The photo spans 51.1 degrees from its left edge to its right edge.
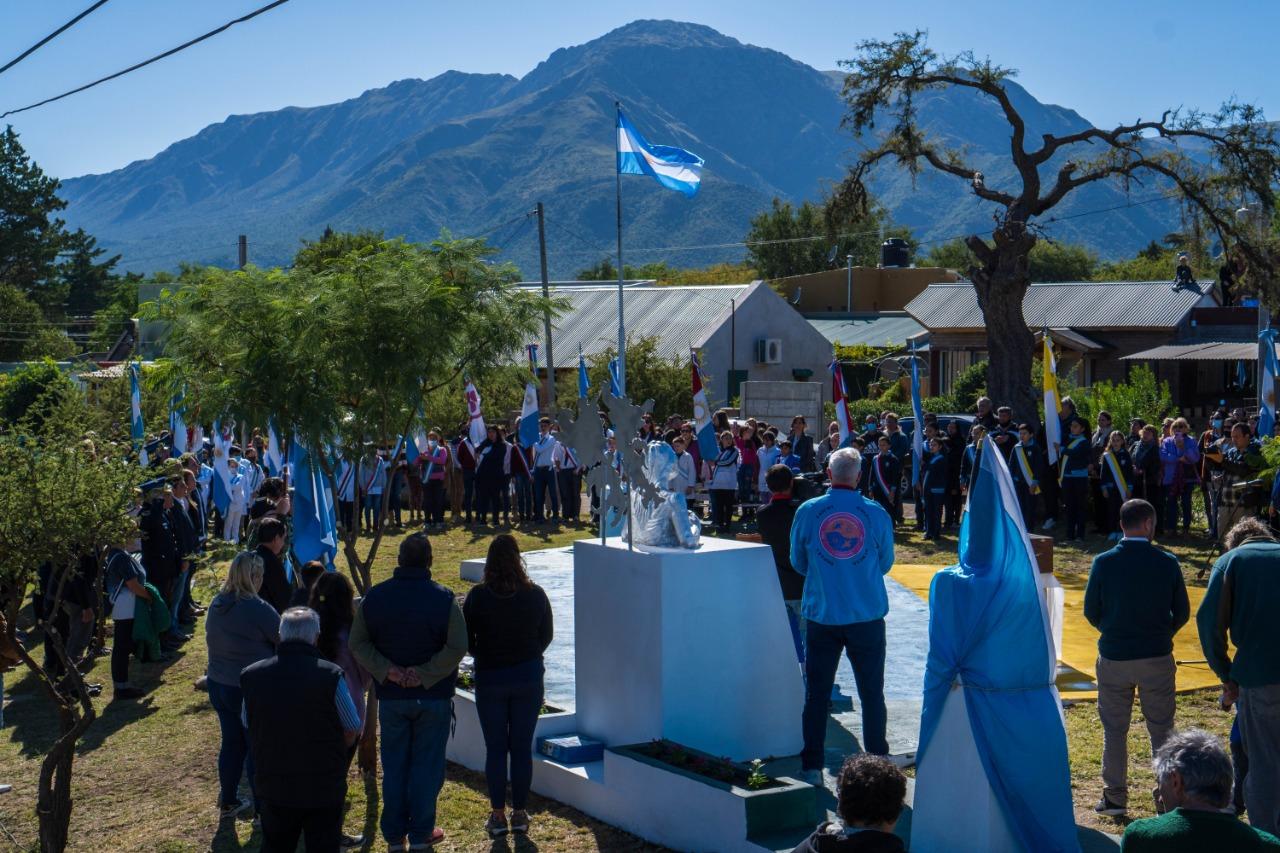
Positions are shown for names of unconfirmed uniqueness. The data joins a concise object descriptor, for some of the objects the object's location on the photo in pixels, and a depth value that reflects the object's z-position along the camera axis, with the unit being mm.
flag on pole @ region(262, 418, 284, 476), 16588
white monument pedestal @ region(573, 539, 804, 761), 8117
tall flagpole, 23609
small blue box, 8508
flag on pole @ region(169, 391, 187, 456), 20438
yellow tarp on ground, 10664
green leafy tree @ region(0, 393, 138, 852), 7699
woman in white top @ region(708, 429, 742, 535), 21719
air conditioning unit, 48094
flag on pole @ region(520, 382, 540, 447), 22734
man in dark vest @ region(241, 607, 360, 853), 6273
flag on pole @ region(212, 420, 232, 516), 20306
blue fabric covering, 6387
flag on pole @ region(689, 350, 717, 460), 21516
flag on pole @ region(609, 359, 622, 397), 26056
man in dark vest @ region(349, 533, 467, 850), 7332
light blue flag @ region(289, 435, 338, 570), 11906
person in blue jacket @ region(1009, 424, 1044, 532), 19156
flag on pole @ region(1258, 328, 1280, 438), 18312
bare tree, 24547
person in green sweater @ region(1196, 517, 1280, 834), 6711
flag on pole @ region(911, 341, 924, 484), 21234
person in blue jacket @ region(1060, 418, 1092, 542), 18938
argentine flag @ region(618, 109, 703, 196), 21484
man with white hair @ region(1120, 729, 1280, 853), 4066
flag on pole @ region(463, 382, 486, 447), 23059
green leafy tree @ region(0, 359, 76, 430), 35094
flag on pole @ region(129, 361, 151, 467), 20594
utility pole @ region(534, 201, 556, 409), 36150
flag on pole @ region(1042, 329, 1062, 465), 19156
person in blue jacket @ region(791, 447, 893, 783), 7680
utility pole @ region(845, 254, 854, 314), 62438
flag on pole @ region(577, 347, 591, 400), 26441
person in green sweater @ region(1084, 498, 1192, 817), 7352
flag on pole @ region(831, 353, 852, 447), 20734
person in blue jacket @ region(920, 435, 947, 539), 19547
